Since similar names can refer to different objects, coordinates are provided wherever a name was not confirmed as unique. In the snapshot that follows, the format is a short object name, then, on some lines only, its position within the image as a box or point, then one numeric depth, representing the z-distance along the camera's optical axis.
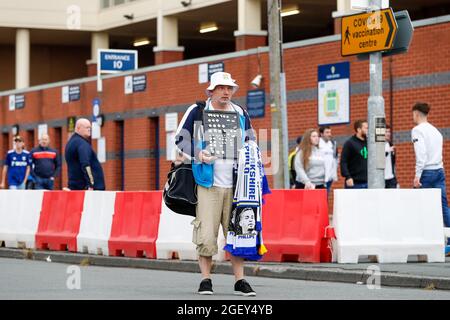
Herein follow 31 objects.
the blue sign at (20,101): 41.69
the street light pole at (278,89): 22.94
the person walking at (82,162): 16.73
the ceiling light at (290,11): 37.06
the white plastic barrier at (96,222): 16.62
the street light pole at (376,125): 16.27
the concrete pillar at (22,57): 44.31
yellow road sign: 16.02
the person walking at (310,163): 19.42
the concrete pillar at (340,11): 29.62
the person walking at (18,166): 26.64
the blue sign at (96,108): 36.71
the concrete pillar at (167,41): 39.09
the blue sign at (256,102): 29.34
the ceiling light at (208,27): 41.01
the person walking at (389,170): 18.48
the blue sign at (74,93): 38.11
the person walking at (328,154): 20.73
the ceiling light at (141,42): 45.31
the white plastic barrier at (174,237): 15.28
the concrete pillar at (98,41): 44.05
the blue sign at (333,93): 26.20
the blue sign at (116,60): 33.44
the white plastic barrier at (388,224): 14.23
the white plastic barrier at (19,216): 18.38
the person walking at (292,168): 21.16
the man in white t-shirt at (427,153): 15.48
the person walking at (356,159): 18.44
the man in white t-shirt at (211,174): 10.86
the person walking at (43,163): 24.14
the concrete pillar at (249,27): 34.91
